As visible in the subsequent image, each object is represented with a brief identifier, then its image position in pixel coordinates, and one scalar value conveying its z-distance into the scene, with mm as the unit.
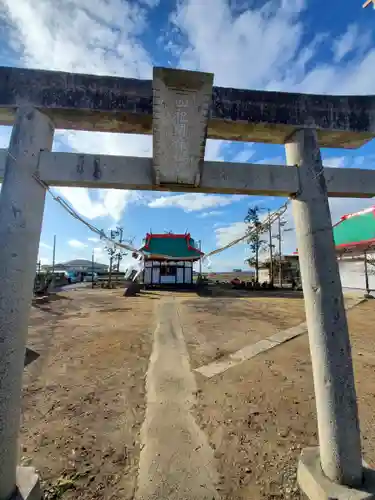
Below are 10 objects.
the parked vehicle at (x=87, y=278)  46131
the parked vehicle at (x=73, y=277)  39297
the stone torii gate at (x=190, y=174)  2309
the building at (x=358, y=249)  14914
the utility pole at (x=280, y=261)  28722
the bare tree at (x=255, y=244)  29898
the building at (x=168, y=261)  26922
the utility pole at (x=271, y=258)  27989
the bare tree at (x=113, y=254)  32253
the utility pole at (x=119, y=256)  34344
